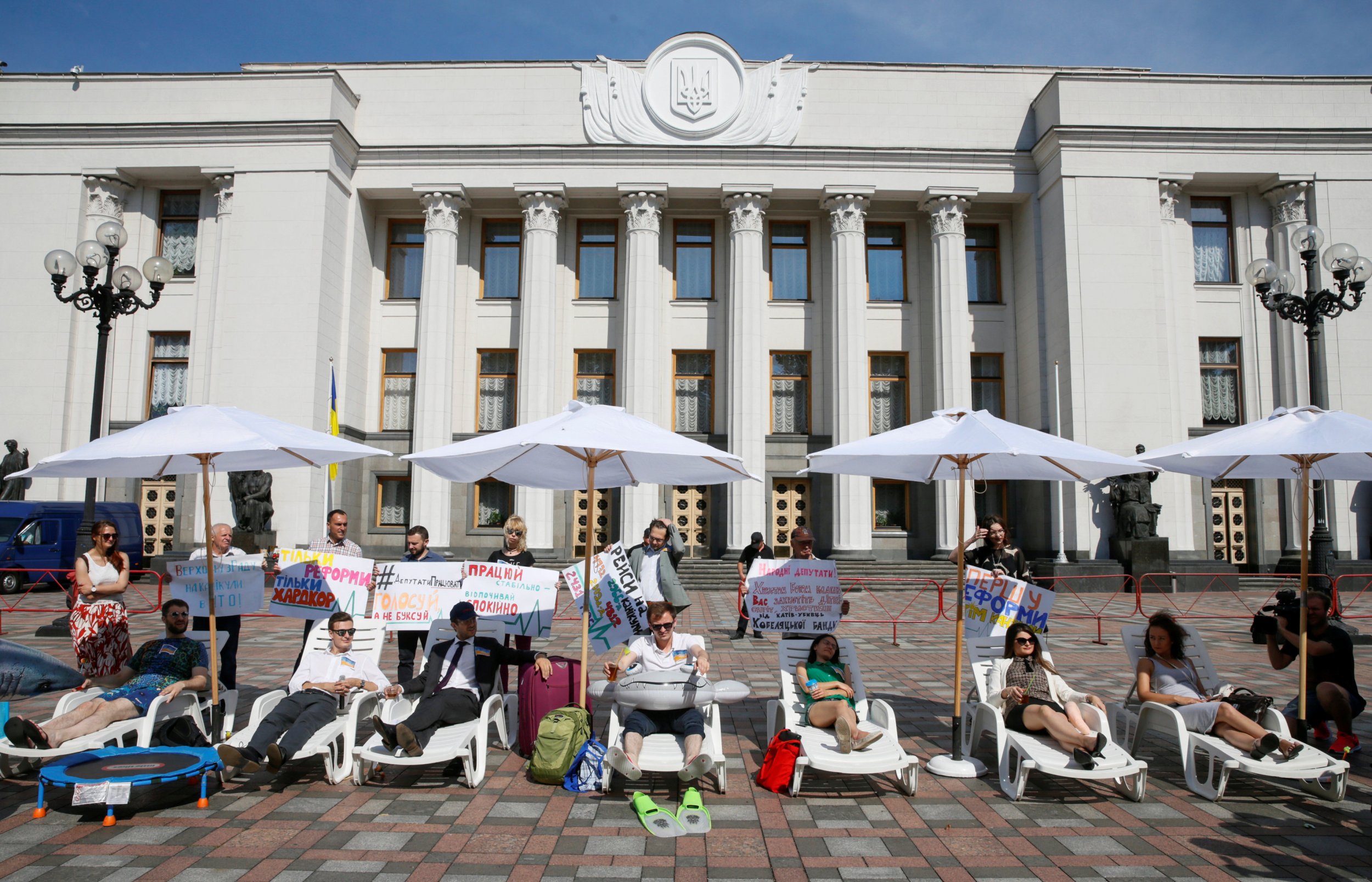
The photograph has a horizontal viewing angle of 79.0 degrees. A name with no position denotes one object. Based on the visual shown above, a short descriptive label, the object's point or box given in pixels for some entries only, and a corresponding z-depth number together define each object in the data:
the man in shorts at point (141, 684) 5.70
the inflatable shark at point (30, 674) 8.49
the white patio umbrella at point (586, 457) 6.32
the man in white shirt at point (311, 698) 5.70
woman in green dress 5.85
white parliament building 24.50
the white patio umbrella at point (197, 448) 6.42
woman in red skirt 6.65
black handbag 6.13
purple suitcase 6.68
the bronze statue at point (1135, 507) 22.56
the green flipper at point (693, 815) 5.04
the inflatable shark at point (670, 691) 6.01
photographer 6.54
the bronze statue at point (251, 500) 22.47
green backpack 5.85
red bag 5.77
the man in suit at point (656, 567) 9.55
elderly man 7.70
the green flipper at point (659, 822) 4.97
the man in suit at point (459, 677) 6.21
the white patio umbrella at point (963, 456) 6.35
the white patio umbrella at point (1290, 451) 6.39
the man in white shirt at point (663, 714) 5.50
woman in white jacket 5.87
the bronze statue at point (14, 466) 23.39
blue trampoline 5.02
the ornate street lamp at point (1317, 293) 14.05
